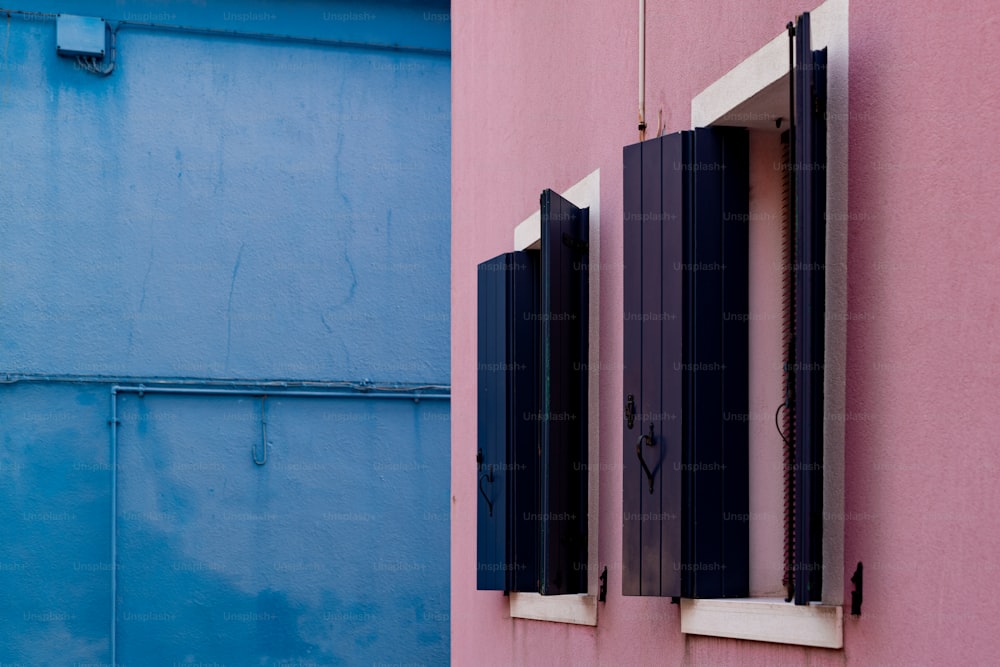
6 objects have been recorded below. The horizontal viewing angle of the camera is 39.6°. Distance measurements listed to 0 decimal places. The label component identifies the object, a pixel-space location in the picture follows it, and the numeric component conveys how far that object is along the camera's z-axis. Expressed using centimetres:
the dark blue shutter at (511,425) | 655
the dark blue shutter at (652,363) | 466
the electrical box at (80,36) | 1143
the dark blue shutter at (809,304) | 379
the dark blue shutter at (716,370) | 456
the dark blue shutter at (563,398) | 588
